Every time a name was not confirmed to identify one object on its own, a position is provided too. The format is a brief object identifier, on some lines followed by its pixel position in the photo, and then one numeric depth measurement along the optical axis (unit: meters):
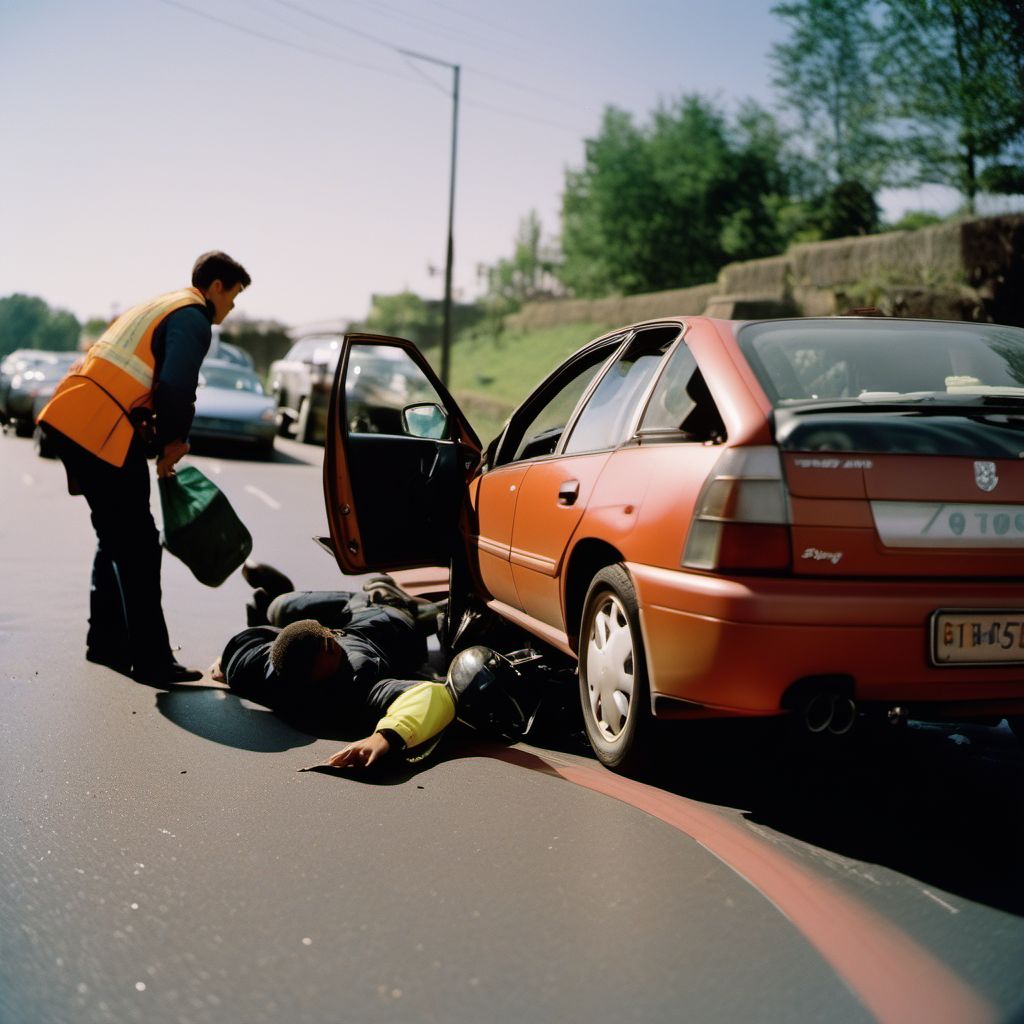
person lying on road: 4.64
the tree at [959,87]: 15.62
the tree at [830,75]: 32.12
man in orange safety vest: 5.99
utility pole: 27.88
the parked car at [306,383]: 22.44
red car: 3.72
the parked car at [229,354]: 24.22
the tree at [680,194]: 38.88
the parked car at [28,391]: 22.78
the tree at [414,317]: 58.03
